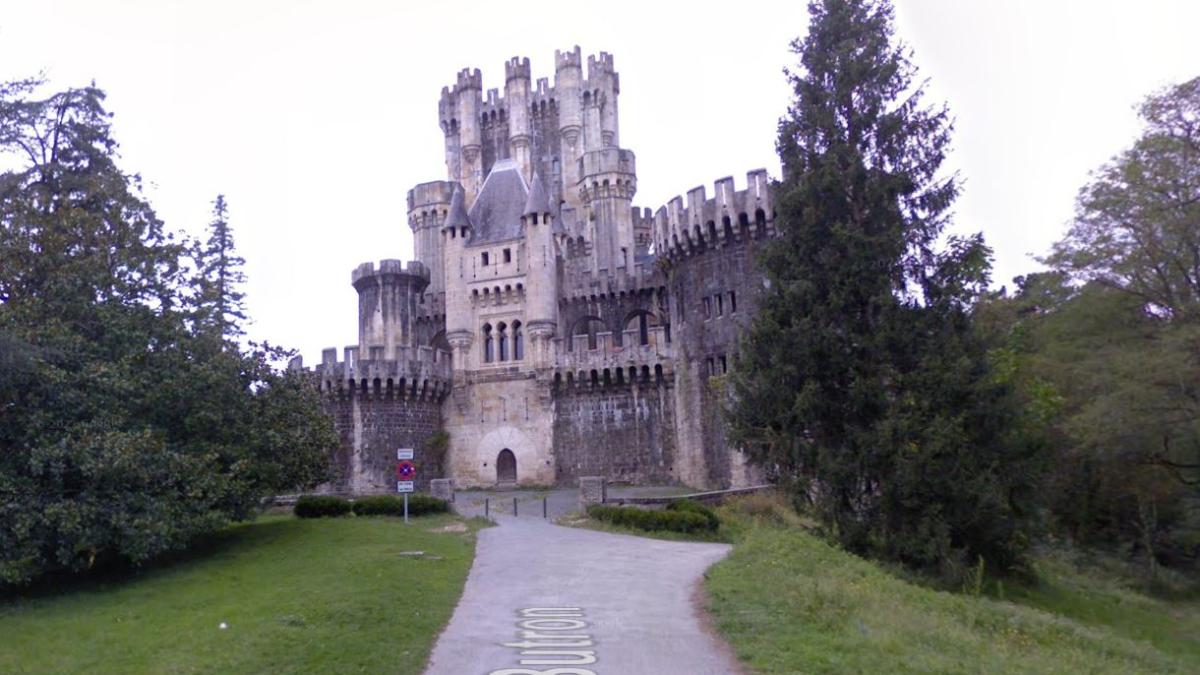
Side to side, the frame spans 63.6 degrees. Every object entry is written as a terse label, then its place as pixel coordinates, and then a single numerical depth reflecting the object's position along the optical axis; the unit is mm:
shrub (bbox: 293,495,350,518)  30922
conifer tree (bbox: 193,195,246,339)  26766
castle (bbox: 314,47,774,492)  38812
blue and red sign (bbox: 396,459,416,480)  29031
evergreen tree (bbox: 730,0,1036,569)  21484
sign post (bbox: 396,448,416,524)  28672
